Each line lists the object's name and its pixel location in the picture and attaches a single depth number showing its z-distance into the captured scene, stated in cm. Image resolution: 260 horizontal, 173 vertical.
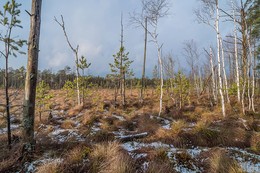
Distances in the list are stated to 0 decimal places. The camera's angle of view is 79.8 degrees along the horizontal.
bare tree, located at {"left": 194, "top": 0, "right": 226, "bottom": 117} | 1031
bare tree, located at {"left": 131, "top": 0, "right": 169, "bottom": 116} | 1186
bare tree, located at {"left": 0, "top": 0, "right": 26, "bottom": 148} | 412
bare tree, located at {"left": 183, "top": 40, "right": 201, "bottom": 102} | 2047
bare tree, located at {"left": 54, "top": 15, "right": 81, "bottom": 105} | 1446
